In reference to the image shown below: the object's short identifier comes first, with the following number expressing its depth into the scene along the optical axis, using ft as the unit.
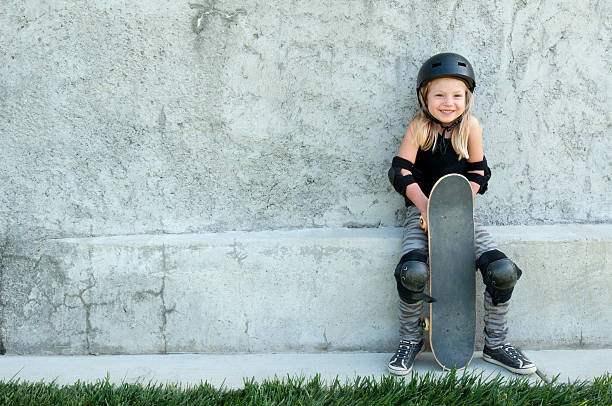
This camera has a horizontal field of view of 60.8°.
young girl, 7.62
